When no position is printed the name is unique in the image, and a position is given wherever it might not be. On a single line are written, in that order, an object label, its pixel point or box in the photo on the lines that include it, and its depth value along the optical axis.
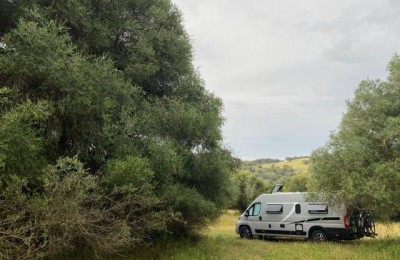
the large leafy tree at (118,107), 8.80
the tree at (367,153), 12.94
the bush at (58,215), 7.57
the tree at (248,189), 50.55
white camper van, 16.75
